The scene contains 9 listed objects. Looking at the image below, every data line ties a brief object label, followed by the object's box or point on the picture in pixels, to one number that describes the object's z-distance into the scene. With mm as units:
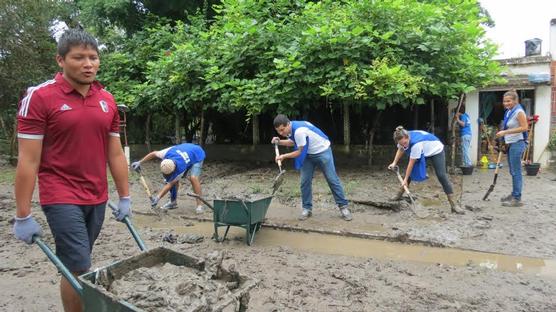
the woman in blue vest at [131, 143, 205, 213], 6520
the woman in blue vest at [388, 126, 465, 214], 6605
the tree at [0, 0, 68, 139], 11242
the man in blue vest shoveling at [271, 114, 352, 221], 6289
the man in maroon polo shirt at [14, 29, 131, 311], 2525
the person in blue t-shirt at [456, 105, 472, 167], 10648
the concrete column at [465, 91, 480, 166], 11578
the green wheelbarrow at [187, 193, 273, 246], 5078
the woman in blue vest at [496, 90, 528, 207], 6742
